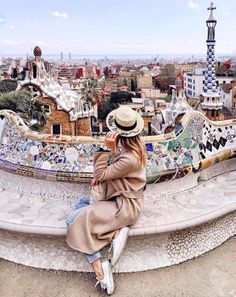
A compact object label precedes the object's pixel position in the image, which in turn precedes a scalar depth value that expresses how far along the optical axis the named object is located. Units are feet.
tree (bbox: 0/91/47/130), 27.86
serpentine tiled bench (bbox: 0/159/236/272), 8.86
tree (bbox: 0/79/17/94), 87.45
